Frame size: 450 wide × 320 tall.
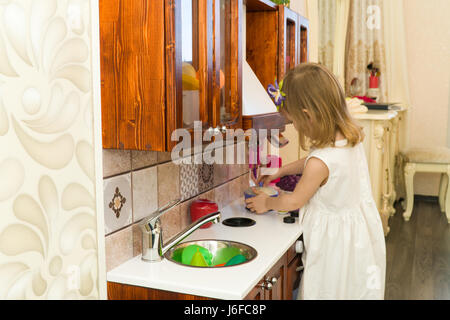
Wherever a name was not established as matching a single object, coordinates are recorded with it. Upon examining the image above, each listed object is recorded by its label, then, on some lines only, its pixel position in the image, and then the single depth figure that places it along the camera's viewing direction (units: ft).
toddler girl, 6.13
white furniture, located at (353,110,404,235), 12.78
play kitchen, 4.07
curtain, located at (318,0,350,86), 16.47
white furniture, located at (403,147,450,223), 15.42
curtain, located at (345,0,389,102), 17.12
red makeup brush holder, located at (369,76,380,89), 16.34
